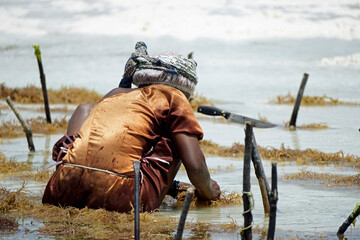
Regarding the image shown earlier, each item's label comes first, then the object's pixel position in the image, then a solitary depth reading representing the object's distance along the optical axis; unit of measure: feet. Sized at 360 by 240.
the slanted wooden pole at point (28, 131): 54.64
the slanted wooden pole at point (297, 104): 72.01
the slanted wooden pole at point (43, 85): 66.89
